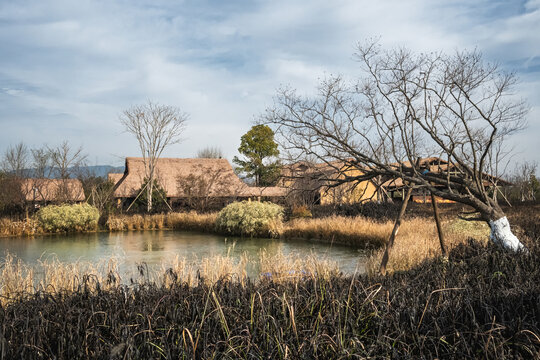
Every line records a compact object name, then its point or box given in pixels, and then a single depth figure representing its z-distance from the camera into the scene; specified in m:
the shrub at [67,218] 23.22
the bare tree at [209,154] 60.32
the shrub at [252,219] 21.98
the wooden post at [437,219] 7.98
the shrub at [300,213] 24.02
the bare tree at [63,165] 34.72
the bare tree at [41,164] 40.84
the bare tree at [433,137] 7.14
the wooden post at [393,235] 7.46
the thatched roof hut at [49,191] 26.83
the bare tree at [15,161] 40.27
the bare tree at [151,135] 35.81
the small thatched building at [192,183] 33.97
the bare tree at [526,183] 38.63
